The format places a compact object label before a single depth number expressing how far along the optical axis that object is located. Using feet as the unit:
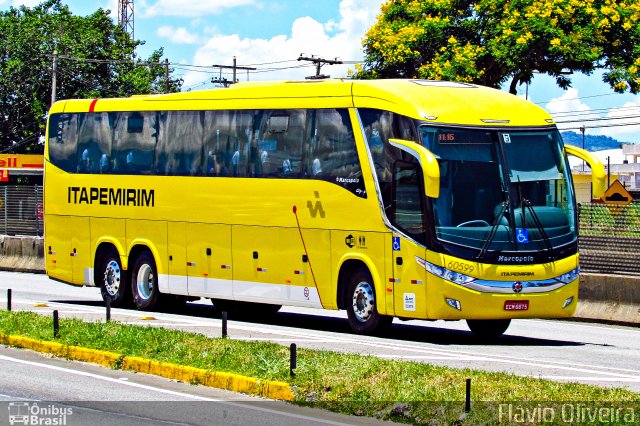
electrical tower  339.51
